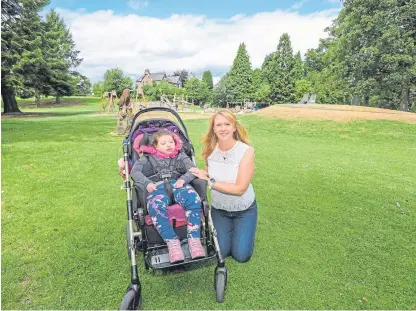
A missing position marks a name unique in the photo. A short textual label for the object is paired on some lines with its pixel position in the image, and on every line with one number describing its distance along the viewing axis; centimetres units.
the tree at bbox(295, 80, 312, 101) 4500
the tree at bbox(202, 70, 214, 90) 7119
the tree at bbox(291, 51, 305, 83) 4621
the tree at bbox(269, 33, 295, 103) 4562
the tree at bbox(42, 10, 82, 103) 2533
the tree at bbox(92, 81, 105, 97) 5701
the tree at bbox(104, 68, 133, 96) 4962
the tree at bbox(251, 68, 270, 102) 4772
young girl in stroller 296
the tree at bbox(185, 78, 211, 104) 5675
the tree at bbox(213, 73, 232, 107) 5084
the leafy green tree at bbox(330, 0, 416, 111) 2141
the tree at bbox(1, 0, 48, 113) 2145
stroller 276
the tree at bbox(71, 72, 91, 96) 4450
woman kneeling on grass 334
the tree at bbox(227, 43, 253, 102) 5144
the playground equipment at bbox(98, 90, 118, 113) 2162
